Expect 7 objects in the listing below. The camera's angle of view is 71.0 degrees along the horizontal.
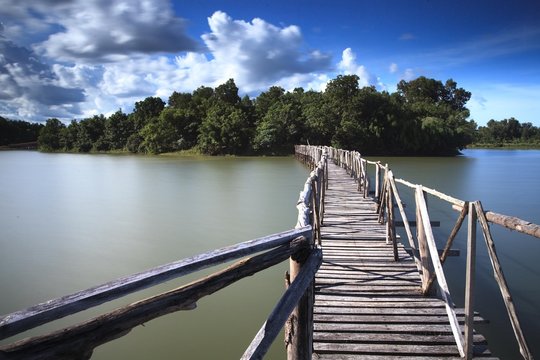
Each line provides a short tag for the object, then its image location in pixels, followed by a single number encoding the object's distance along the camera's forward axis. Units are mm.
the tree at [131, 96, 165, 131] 64062
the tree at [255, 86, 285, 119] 51812
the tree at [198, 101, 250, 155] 45438
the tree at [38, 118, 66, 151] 78000
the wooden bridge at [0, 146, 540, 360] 1309
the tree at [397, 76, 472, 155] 44312
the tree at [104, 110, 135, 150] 65062
